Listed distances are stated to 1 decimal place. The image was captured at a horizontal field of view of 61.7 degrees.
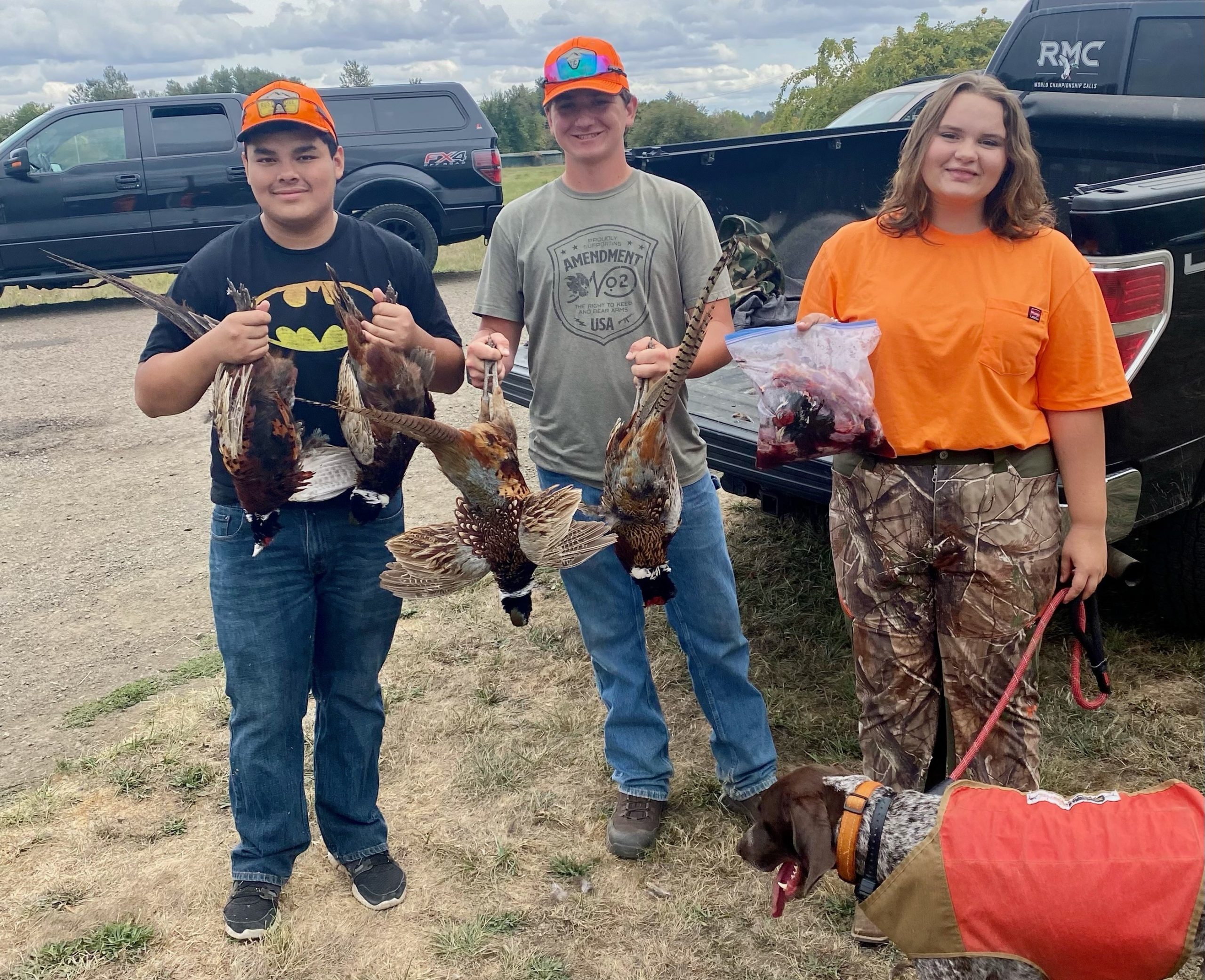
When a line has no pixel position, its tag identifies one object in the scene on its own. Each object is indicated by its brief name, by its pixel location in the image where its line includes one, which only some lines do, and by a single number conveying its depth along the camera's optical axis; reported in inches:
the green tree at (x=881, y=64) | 738.8
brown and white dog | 97.6
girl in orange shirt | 106.9
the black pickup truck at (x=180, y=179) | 521.3
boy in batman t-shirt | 108.7
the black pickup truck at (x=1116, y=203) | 129.9
